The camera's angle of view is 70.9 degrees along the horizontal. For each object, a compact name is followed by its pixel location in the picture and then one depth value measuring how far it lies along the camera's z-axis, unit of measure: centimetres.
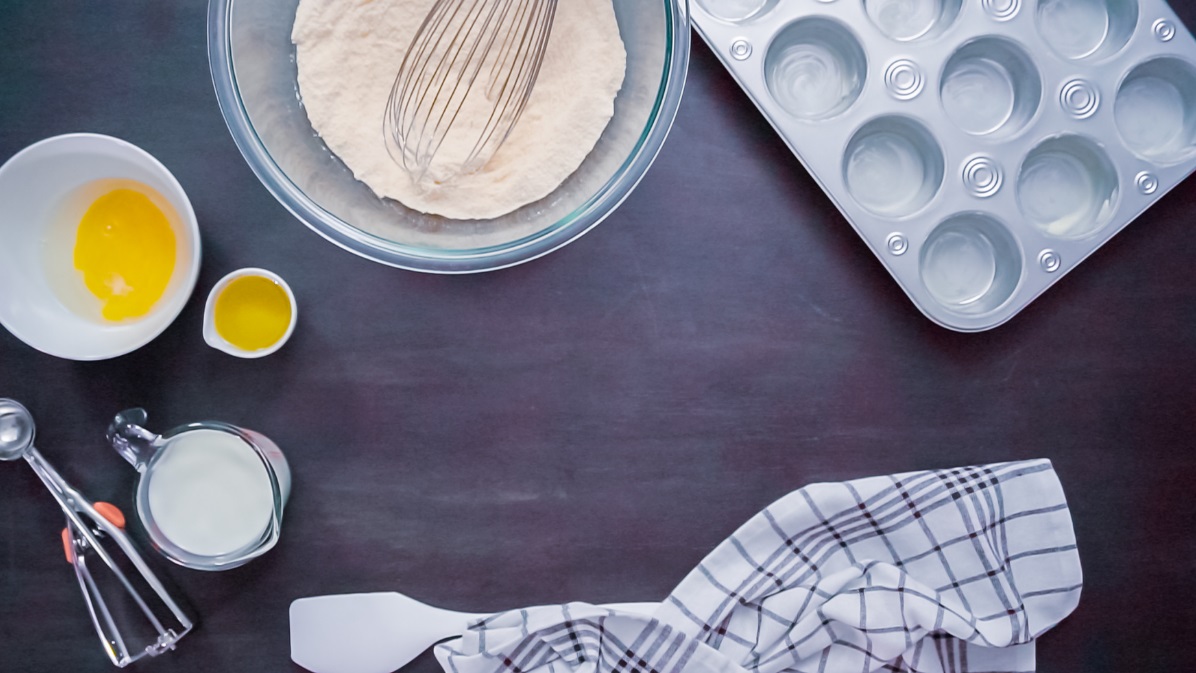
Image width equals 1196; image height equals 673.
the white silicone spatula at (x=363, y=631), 86
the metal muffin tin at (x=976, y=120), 87
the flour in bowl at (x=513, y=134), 78
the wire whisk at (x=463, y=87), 79
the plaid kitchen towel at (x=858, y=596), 87
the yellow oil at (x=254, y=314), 83
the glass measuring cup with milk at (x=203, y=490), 83
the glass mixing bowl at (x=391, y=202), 77
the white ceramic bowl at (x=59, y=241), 78
